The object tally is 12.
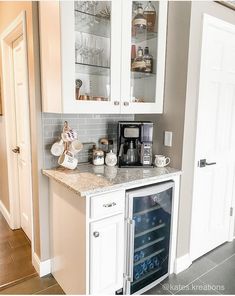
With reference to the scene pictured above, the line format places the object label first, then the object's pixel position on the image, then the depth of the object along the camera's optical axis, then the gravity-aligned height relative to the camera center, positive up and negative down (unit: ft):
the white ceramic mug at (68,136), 6.15 -0.72
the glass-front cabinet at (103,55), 5.28 +1.26
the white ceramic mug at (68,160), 6.17 -1.35
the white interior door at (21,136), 7.92 -1.02
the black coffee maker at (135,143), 6.68 -0.97
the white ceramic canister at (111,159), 6.88 -1.43
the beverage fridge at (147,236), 5.58 -3.11
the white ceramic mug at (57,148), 6.24 -1.04
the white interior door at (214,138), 6.59 -0.84
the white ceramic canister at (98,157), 6.88 -1.38
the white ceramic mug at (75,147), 6.39 -1.03
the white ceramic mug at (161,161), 6.63 -1.41
